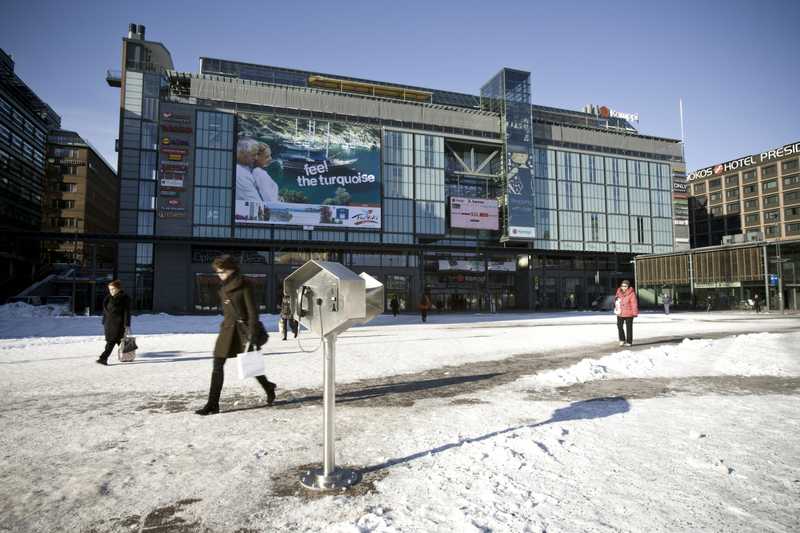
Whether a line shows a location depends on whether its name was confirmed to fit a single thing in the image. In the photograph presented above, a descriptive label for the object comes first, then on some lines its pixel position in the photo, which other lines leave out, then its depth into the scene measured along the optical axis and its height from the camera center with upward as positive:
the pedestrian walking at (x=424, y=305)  24.31 -0.82
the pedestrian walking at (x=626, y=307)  11.05 -0.46
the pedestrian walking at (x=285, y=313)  13.04 -0.70
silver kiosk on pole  2.93 -0.14
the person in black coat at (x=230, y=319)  4.91 -0.32
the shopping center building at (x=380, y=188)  42.66 +11.75
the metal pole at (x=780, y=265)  35.61 +2.02
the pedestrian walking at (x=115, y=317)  8.70 -0.51
